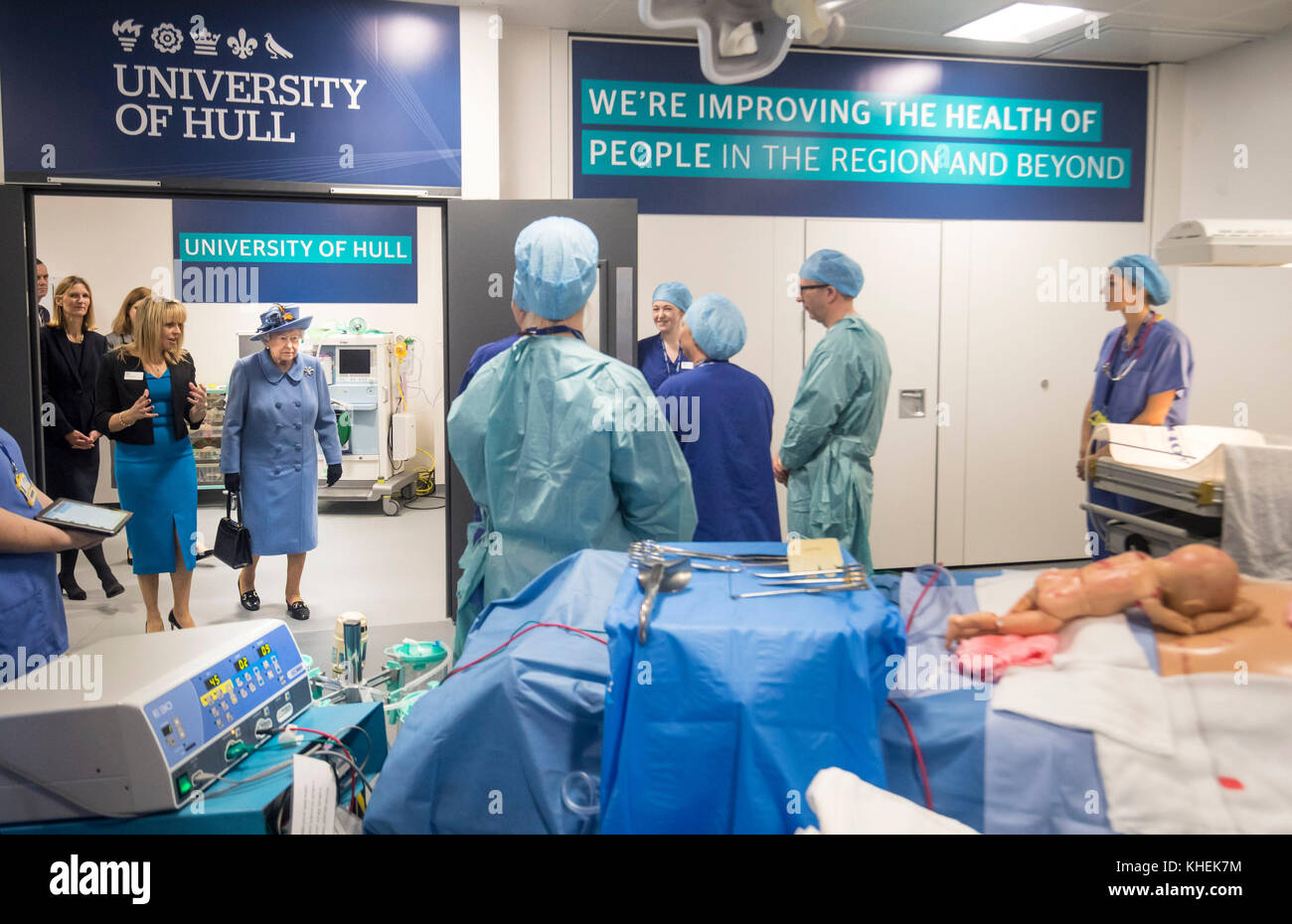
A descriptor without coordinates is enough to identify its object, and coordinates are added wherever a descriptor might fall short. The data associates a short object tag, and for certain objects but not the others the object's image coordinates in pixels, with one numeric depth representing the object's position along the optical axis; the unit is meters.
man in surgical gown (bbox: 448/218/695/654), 2.29
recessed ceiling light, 4.77
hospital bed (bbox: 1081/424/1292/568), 2.40
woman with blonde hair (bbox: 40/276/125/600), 4.74
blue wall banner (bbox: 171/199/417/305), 7.47
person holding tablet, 2.15
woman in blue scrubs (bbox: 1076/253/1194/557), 3.91
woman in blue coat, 4.48
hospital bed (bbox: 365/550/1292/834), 1.25
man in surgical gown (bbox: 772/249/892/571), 3.55
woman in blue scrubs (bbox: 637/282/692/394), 4.91
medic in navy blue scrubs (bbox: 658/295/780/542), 3.56
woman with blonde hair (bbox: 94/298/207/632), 4.21
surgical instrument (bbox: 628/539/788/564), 1.59
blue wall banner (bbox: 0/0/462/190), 4.10
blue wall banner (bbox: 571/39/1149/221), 5.05
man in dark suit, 4.62
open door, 4.30
